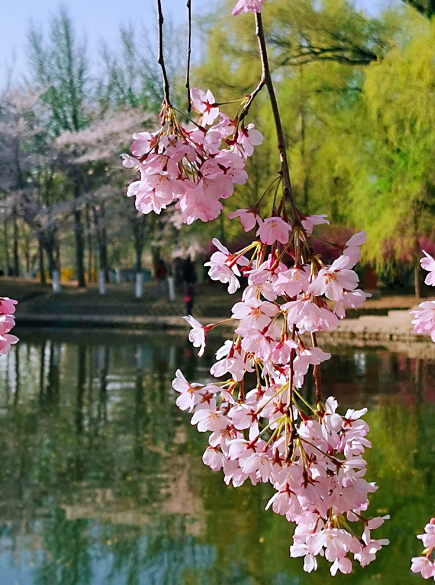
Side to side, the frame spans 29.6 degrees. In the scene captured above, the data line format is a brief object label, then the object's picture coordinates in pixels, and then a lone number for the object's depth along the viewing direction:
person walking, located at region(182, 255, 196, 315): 19.88
